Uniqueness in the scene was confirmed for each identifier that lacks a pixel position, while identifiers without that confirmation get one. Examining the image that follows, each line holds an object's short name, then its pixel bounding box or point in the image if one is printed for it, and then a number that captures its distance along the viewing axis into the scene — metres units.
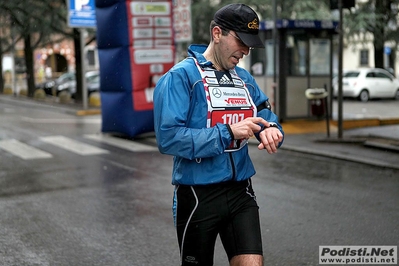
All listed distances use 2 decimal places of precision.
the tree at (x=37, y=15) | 26.45
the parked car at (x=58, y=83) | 37.15
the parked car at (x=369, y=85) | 28.55
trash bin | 15.52
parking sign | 21.80
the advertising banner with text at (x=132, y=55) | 14.17
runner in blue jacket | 2.98
